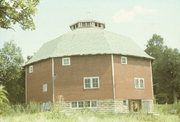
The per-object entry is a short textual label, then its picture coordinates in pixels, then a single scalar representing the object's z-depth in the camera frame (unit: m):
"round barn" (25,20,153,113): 31.30
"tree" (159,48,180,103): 50.92
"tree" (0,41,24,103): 39.81
